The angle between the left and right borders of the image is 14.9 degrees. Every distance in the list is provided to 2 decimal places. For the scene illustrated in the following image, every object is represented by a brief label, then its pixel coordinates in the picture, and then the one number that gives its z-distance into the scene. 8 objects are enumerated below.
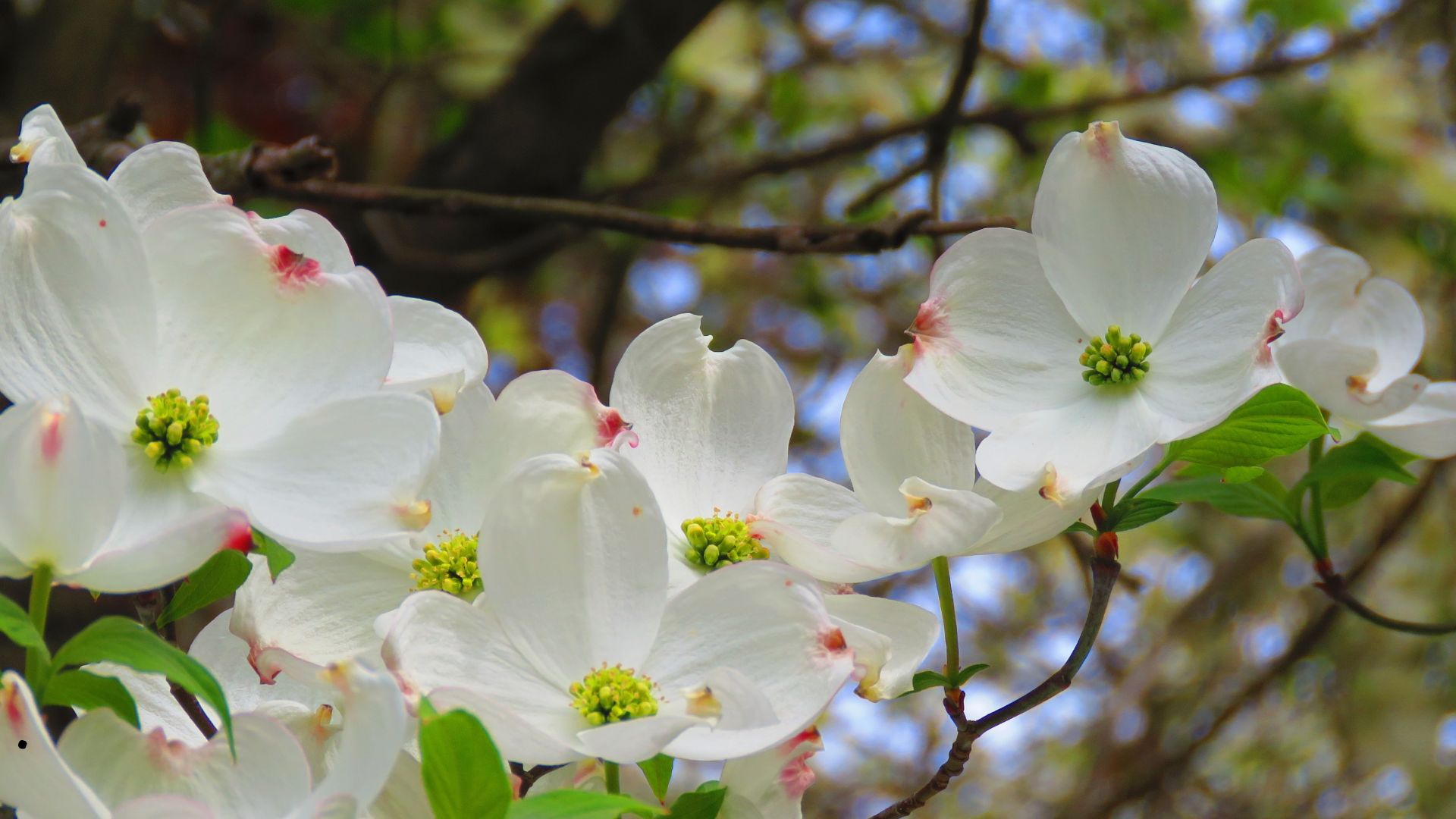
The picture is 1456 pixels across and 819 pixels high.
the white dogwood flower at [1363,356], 1.12
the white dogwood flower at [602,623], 1.07
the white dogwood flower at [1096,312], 1.10
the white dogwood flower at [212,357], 1.06
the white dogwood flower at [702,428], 1.12
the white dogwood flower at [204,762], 1.02
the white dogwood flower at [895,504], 1.08
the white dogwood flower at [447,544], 1.09
